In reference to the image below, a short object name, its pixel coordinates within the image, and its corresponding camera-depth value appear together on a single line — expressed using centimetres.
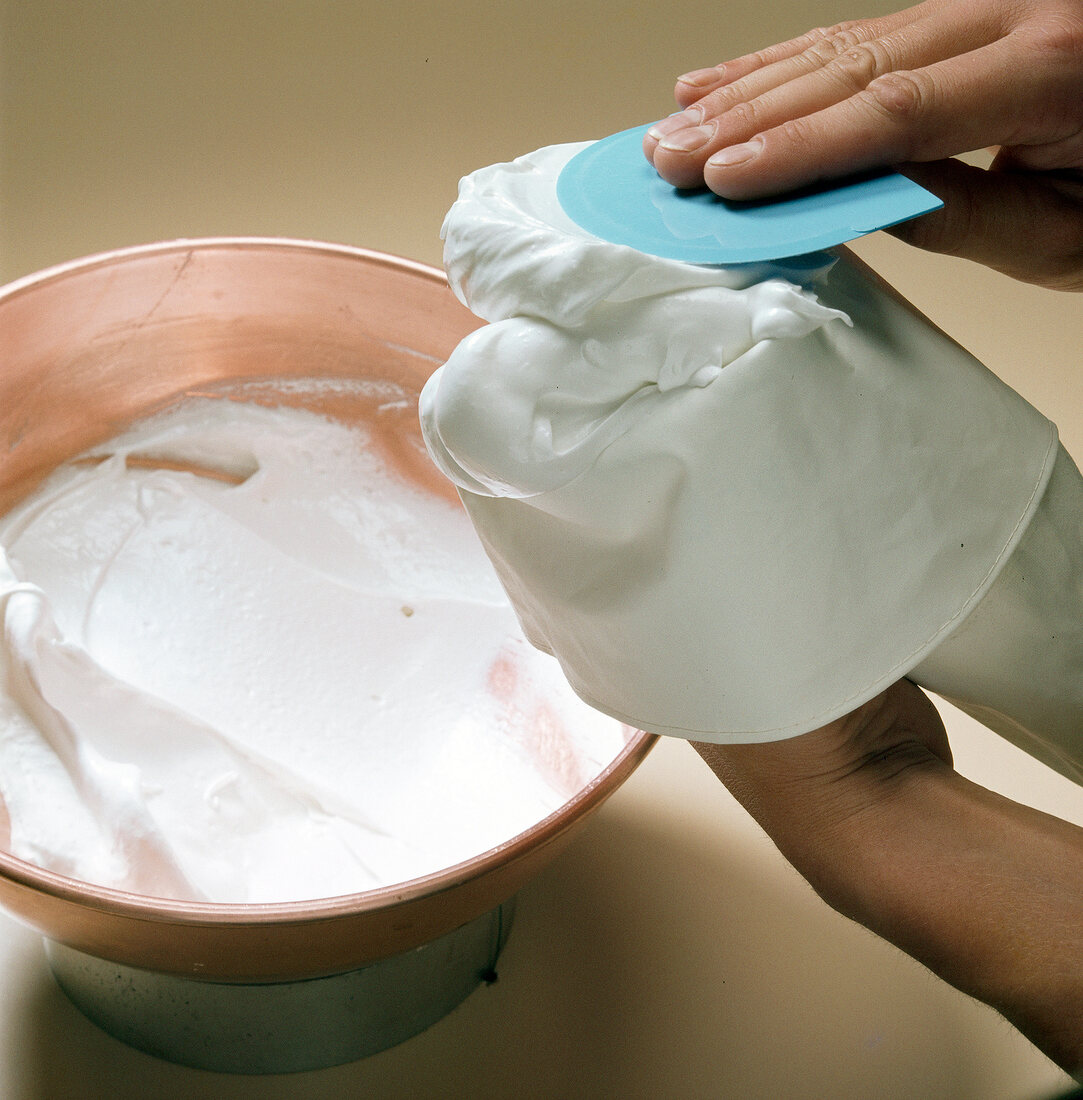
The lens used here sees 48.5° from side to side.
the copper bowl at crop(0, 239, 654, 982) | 75
